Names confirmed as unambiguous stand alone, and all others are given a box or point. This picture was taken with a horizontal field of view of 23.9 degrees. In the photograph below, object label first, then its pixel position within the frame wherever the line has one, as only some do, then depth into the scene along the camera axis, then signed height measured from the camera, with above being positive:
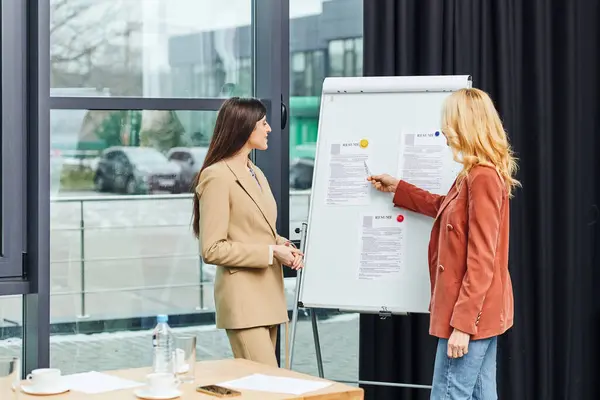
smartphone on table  3.61 -0.54
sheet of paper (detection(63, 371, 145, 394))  3.71 -0.54
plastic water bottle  3.79 -0.44
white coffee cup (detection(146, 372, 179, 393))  3.54 -0.50
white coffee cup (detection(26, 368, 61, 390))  3.65 -0.51
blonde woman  4.40 -0.24
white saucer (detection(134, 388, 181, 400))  3.52 -0.53
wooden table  3.59 -0.54
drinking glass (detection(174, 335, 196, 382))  3.82 -0.47
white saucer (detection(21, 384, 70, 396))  3.63 -0.53
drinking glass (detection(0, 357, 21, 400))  3.17 -0.44
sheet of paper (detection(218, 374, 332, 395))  3.73 -0.54
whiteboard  5.41 -0.06
